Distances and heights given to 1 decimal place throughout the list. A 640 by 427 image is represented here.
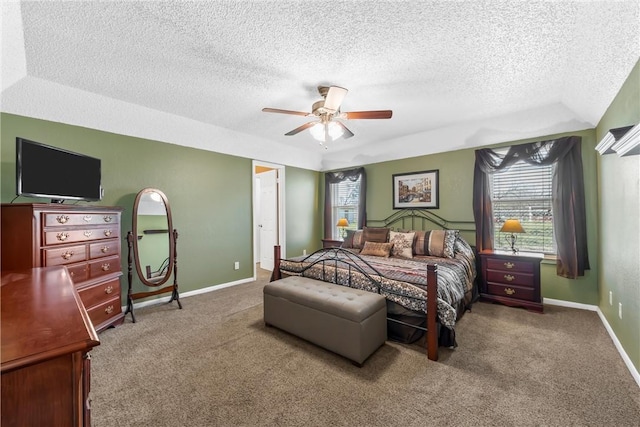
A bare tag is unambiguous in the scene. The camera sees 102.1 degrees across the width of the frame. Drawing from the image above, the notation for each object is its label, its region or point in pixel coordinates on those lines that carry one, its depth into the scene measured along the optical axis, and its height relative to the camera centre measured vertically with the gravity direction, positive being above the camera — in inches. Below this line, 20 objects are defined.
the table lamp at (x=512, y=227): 136.1 -6.6
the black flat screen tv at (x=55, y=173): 93.8 +20.2
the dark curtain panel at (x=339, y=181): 213.3 +24.1
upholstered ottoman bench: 85.6 -35.5
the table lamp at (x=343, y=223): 208.7 -4.3
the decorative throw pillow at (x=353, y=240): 177.9 -15.8
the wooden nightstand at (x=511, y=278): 130.6 -33.7
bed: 93.4 -24.6
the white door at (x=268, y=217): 225.5 +2.2
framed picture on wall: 180.1 +19.2
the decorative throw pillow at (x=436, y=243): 146.2 -15.7
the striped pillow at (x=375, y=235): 168.0 -11.8
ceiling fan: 105.7 +45.3
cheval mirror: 135.9 -12.5
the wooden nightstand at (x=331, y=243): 204.0 -20.3
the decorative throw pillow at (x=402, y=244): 152.6 -16.6
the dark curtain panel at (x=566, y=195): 130.4 +9.5
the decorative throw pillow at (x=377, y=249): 154.7 -19.4
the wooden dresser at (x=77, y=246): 89.8 -8.7
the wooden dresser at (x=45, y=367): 21.6 -12.8
